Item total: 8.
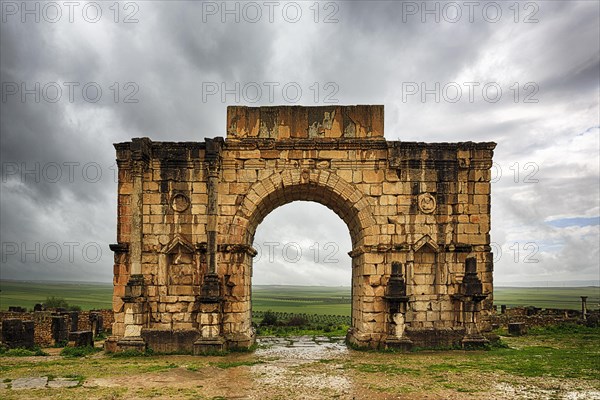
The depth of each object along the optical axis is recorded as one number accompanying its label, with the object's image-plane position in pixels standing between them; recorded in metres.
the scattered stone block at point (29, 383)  9.96
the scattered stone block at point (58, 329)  17.95
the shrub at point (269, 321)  24.05
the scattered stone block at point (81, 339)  15.62
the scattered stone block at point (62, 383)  9.98
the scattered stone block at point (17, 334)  15.31
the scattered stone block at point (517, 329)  18.94
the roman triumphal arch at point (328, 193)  14.65
